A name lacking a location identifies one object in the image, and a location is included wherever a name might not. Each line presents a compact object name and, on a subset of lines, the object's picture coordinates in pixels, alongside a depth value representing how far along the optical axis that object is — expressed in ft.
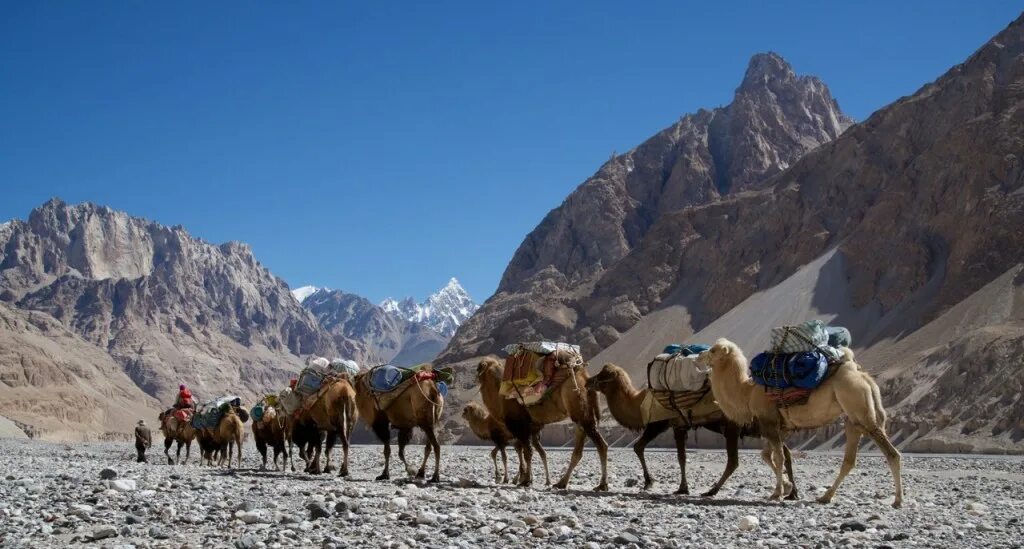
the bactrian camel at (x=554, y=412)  54.80
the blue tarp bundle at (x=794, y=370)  45.42
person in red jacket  113.09
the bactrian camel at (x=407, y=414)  61.57
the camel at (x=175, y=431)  109.19
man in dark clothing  105.60
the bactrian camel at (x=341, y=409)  65.81
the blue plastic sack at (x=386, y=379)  63.26
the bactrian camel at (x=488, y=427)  68.85
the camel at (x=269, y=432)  89.40
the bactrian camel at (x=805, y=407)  44.27
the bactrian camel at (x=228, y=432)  94.99
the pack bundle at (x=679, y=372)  52.60
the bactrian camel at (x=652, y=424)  51.93
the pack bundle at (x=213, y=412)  97.45
